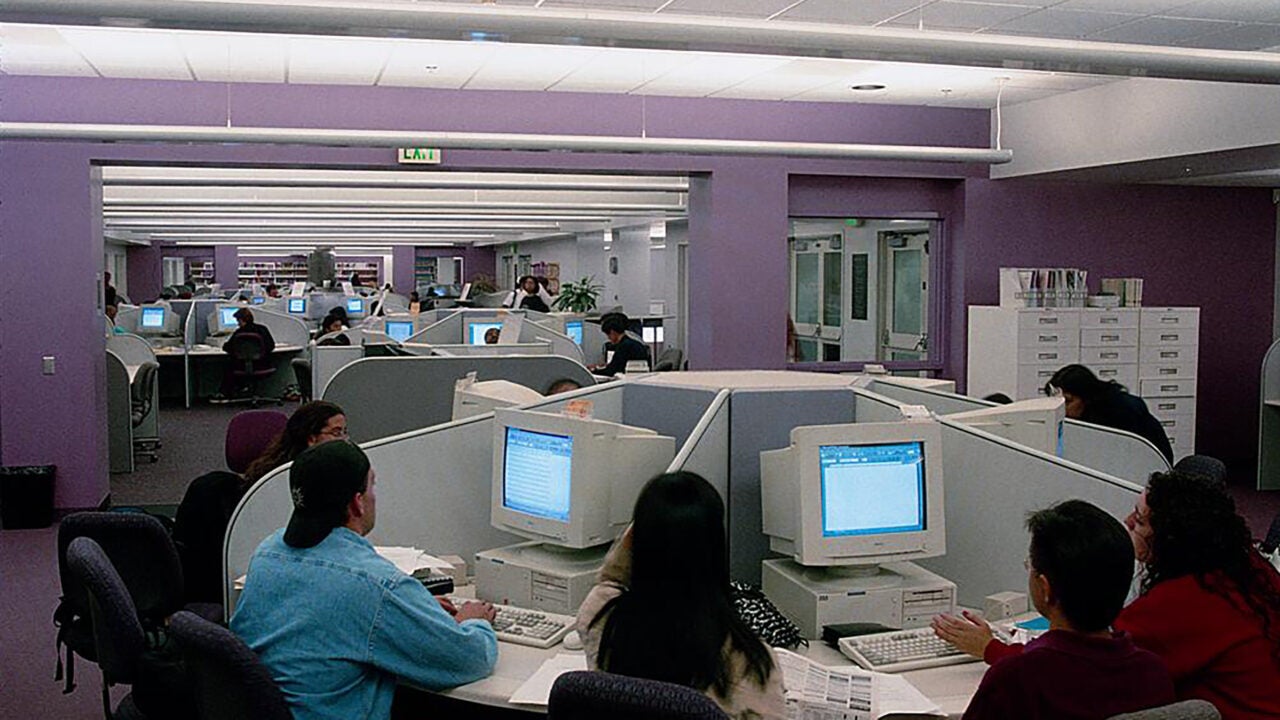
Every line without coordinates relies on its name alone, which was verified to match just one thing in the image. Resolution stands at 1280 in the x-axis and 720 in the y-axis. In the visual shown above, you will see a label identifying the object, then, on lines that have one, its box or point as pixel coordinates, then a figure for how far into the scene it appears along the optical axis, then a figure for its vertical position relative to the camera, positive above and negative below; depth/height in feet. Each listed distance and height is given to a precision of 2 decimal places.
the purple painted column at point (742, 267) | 27.76 +0.40
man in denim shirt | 8.89 -2.44
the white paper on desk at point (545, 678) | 8.96 -3.02
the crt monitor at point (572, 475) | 11.02 -1.77
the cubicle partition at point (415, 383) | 21.75 -1.78
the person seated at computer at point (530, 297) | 44.80 -0.48
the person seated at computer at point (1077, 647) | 7.38 -2.25
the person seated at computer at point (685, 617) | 7.47 -2.07
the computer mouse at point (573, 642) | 10.22 -3.01
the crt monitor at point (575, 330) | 39.96 -1.52
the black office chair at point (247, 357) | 44.21 -2.67
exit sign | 26.58 +2.80
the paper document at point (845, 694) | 8.63 -2.97
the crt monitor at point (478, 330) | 33.45 -1.27
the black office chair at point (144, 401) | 32.68 -3.19
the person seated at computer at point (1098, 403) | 16.67 -1.63
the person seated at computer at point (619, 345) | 31.32 -1.58
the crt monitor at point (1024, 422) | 12.21 -1.39
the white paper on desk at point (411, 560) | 11.50 -2.64
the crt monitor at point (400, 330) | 36.86 -1.39
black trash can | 24.53 -4.30
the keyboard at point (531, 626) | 10.38 -2.98
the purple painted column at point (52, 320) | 24.91 -0.75
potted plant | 50.80 -0.62
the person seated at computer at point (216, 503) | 12.89 -2.32
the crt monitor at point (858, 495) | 10.39 -1.83
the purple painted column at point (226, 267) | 98.37 +1.38
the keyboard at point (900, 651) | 9.65 -2.96
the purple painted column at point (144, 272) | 93.50 +0.92
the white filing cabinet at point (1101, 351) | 27.30 -1.53
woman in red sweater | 8.14 -2.19
